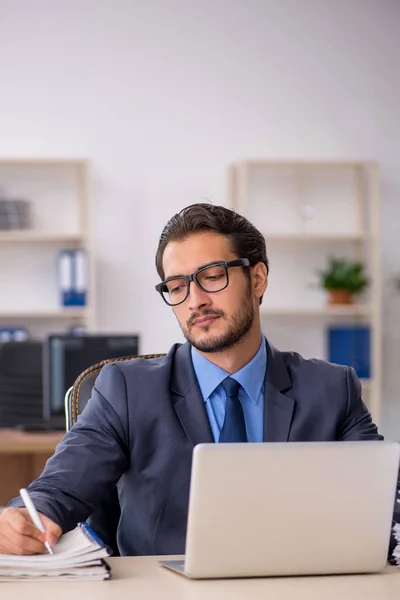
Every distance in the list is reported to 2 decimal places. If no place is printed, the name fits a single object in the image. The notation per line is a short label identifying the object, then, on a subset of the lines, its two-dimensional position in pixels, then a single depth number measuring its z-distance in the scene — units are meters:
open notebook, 1.41
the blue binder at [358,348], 5.78
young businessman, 1.86
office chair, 2.01
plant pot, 5.79
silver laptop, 1.34
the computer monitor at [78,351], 3.91
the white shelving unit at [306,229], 6.00
